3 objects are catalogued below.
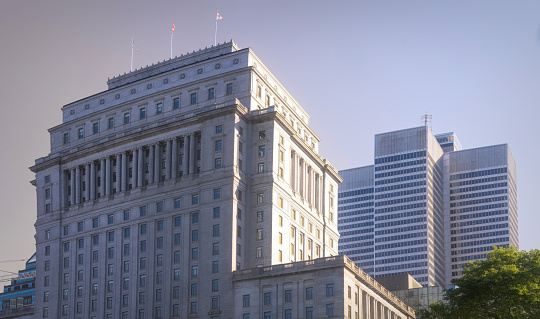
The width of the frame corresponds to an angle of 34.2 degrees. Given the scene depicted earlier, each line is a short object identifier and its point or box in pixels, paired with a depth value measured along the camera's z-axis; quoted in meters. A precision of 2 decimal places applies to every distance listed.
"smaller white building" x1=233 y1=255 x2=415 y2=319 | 143.62
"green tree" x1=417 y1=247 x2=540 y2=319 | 130.75
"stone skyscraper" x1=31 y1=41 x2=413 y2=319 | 154.00
